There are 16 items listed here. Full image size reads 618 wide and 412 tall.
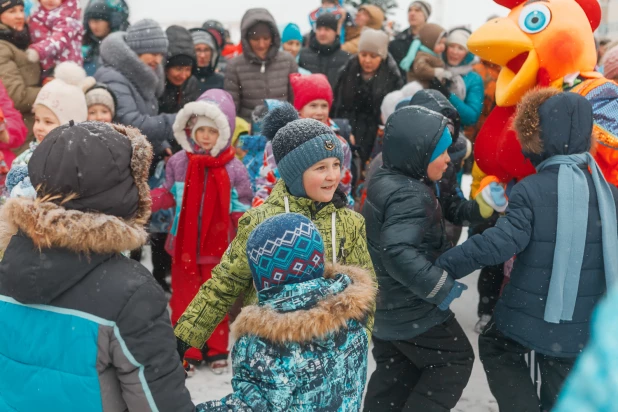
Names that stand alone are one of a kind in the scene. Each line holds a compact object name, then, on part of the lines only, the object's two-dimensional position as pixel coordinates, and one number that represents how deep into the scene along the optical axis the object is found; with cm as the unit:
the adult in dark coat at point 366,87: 656
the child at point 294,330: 202
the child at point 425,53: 654
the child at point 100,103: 475
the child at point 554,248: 292
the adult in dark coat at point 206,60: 678
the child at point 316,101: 479
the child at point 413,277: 300
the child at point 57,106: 412
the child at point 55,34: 540
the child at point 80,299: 184
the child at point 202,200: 438
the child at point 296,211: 266
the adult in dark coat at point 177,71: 619
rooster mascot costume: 357
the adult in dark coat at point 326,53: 729
